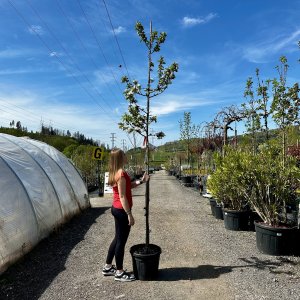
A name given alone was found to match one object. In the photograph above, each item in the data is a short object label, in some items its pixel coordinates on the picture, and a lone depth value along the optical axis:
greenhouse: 5.29
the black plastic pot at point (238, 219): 7.66
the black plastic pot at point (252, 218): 7.73
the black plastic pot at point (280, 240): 5.57
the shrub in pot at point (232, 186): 6.91
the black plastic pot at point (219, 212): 9.23
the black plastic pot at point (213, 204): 9.67
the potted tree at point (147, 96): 4.87
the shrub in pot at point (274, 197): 5.62
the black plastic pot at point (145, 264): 4.51
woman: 4.32
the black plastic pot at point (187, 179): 23.50
